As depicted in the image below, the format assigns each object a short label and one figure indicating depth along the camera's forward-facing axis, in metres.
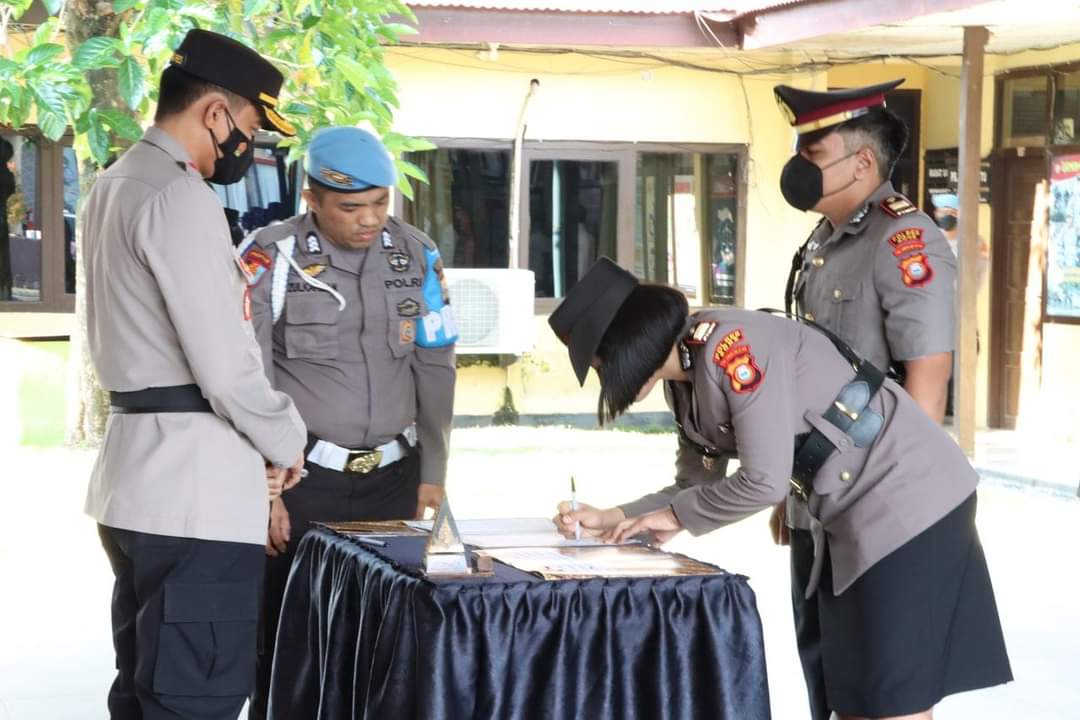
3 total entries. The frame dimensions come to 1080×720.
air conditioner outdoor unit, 10.90
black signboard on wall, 11.74
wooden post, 9.59
